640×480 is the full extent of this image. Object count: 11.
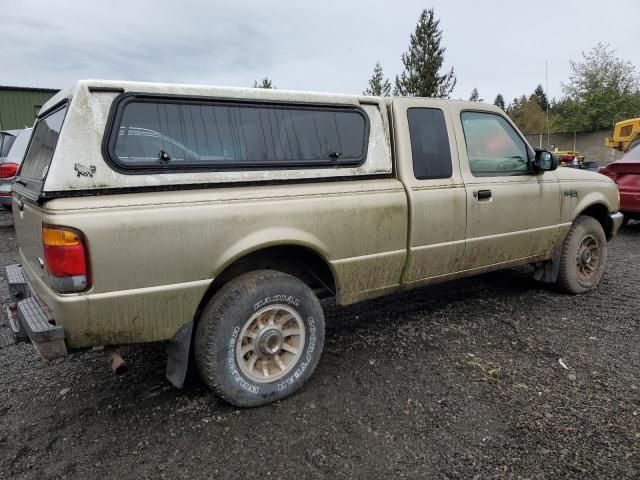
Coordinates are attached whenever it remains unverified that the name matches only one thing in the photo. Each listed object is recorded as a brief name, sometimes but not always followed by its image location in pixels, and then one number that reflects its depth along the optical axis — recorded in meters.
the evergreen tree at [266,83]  28.02
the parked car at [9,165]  8.09
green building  22.88
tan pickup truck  2.32
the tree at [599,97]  38.28
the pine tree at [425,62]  36.34
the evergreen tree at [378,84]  34.75
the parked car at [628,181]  7.89
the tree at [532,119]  43.76
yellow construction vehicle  16.92
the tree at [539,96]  73.01
